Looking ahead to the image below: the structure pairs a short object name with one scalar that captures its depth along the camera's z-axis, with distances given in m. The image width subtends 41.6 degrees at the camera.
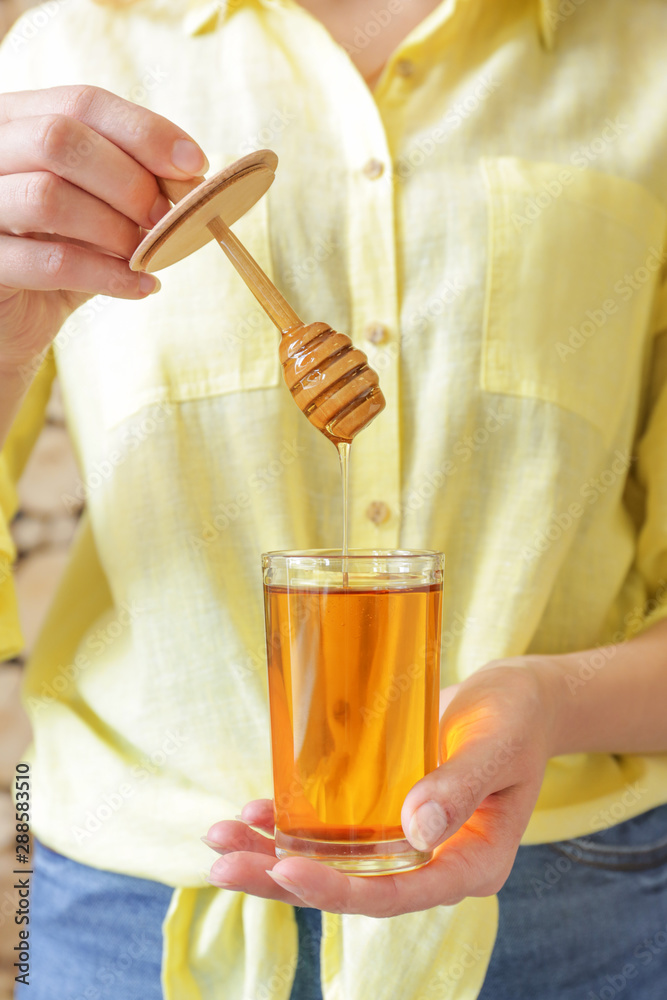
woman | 1.04
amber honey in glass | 0.75
